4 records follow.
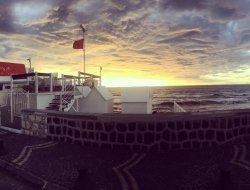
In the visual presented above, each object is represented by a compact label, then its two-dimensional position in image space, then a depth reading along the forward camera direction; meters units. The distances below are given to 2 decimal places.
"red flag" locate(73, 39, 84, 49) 14.63
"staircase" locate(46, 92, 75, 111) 10.77
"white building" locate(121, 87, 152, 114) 9.25
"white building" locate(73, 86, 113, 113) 11.70
